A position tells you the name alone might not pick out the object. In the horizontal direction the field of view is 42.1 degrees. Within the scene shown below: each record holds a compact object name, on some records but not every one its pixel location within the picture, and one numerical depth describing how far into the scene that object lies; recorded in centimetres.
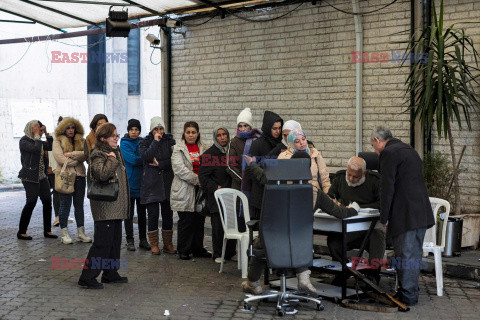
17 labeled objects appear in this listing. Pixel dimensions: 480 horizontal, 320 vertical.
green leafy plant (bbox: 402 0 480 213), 784
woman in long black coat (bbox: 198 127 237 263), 764
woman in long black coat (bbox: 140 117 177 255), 812
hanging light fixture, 1059
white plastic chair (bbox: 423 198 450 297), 624
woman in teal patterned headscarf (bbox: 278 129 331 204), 660
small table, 582
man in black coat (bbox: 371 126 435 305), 576
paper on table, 603
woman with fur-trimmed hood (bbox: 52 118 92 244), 868
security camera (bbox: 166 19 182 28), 1163
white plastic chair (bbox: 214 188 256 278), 693
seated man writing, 624
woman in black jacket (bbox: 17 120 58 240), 900
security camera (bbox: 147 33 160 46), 1169
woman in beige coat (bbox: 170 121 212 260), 784
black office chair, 535
